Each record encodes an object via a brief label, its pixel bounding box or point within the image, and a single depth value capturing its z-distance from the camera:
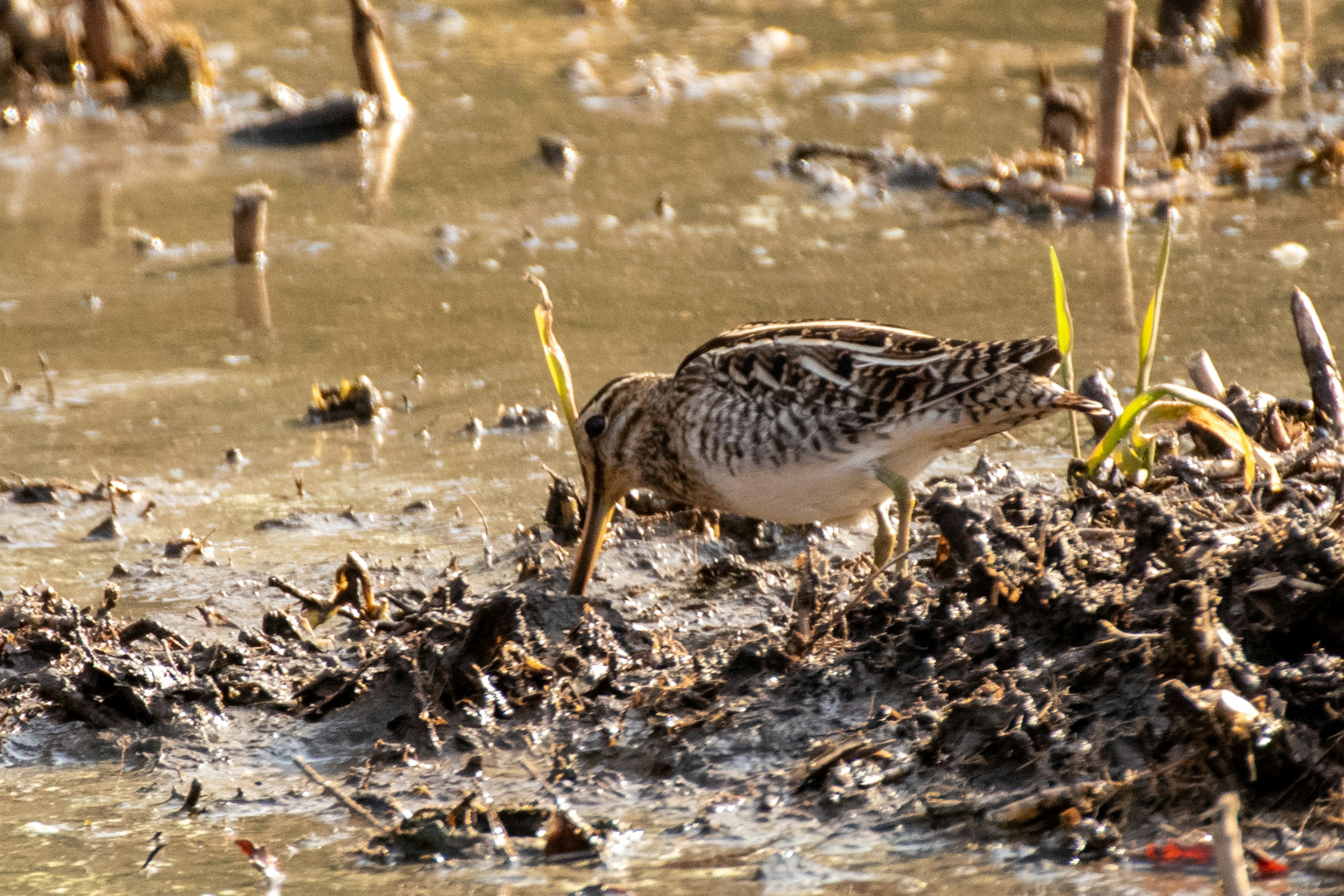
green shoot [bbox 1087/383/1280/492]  8.42
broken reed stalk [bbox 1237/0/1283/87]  22.81
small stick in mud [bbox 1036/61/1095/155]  18.66
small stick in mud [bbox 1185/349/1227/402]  10.30
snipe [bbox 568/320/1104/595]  8.66
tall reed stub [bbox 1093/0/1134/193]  15.82
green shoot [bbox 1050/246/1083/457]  9.33
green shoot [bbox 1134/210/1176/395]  9.41
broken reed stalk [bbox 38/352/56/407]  13.39
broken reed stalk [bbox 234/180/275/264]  16.66
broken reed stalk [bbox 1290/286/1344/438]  10.02
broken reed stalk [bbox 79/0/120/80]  23.22
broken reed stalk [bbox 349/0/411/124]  21.09
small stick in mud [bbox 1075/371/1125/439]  10.43
